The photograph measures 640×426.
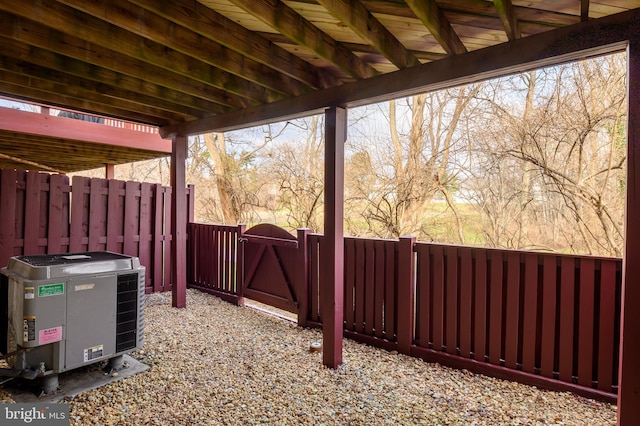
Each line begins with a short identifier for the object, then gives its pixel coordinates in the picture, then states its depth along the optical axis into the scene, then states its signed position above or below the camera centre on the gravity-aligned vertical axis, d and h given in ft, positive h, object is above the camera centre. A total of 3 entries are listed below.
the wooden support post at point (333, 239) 10.16 -0.77
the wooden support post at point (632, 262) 5.98 -0.73
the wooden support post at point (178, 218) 15.64 -0.40
